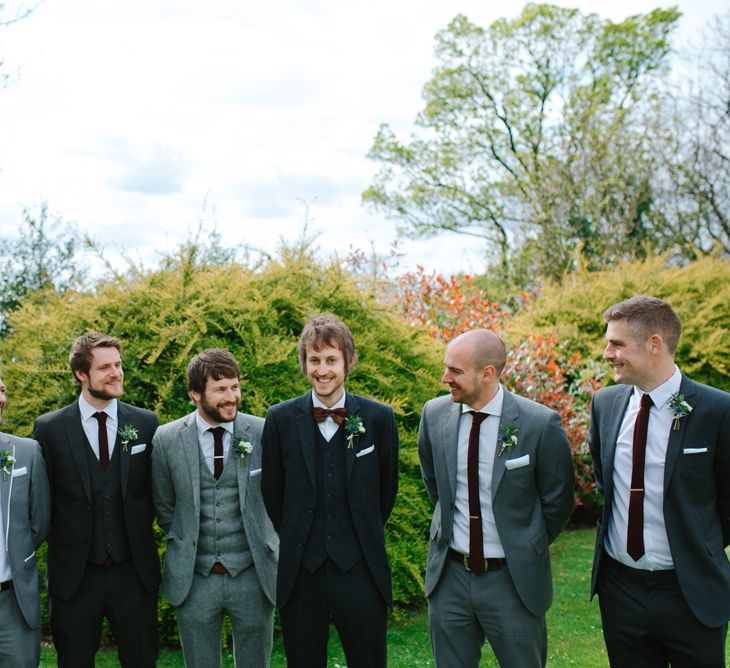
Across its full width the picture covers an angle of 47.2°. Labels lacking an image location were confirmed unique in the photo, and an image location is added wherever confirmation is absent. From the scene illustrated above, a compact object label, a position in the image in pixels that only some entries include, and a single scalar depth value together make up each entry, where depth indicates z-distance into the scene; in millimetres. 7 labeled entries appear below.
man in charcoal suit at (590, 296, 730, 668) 4270
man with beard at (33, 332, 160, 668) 4902
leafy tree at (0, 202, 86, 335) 15953
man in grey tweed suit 4930
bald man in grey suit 4496
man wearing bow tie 4625
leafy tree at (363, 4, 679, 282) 31547
